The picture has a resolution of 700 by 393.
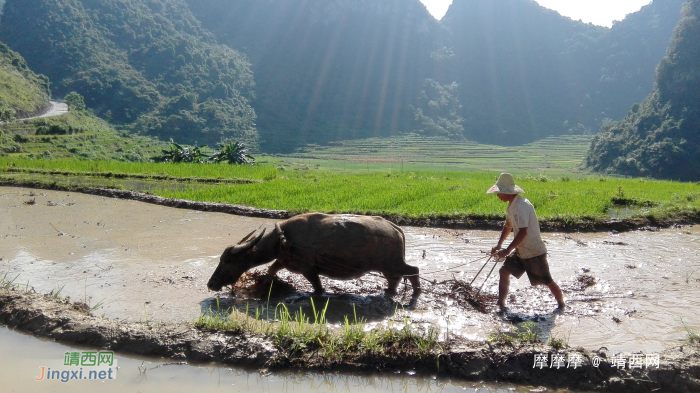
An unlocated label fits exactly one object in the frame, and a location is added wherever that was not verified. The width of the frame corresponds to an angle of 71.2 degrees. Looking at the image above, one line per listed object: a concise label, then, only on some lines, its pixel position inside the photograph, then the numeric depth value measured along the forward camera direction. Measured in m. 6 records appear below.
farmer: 4.97
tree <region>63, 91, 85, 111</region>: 48.27
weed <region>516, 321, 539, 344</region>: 4.00
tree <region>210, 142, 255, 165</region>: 25.97
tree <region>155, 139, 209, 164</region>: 26.27
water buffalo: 5.28
